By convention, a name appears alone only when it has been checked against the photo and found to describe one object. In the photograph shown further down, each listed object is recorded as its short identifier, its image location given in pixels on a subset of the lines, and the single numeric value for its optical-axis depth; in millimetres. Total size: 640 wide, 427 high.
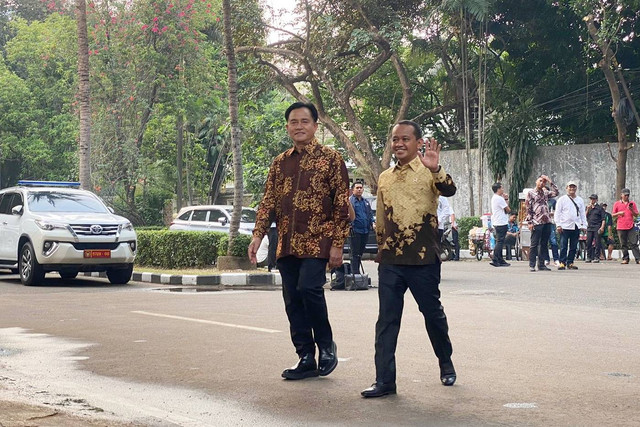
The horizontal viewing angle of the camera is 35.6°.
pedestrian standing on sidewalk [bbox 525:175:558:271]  19422
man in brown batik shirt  6887
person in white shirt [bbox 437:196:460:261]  17859
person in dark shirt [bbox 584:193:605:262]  25391
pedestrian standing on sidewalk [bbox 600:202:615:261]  26609
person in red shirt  24109
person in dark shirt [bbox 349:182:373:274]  15672
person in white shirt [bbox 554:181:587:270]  20062
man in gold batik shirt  6496
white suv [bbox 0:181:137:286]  16953
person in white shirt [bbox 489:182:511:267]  21469
